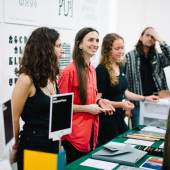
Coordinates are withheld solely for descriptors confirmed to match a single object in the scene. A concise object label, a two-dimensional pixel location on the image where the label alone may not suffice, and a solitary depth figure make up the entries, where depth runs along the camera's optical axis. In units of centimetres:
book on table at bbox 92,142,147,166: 239
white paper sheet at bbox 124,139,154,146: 281
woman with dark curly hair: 249
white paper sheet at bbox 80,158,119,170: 234
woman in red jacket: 306
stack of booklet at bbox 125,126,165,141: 296
